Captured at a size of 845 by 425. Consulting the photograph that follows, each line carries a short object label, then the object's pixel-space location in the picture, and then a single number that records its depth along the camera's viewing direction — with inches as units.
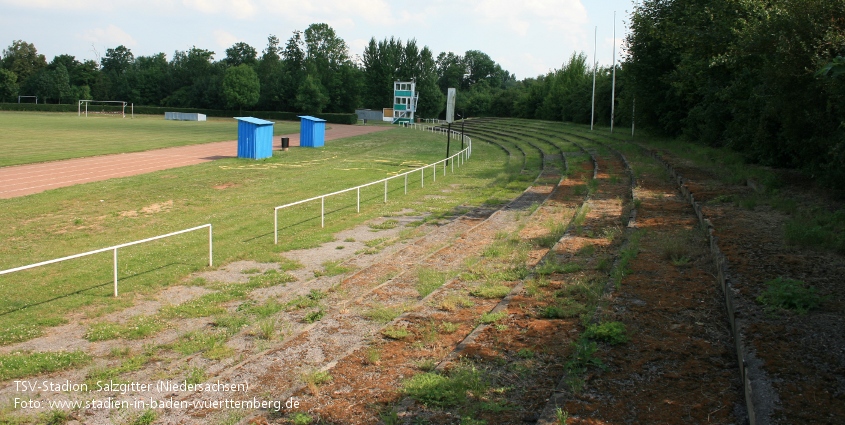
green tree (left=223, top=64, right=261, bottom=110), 4158.5
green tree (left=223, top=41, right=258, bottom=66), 5585.6
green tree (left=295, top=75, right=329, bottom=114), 4077.3
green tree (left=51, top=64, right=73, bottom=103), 4500.5
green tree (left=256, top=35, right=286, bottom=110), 4320.9
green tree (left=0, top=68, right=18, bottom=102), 4490.7
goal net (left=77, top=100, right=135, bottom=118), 4168.3
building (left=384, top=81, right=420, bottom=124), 3801.7
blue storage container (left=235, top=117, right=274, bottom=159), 1343.5
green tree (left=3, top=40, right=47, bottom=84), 4884.4
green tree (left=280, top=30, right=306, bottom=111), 4298.7
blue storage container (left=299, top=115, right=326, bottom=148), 1728.6
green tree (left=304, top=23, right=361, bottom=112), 4384.8
